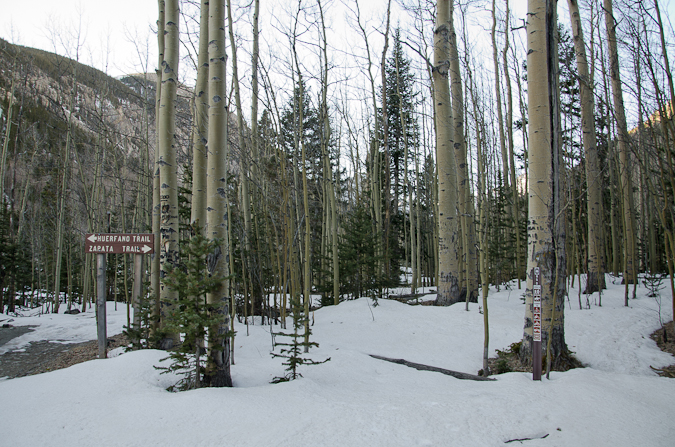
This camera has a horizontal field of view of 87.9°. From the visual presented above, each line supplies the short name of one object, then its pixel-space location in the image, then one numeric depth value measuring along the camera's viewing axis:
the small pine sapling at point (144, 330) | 4.90
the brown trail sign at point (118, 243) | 4.63
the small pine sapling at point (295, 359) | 3.55
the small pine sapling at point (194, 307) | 3.08
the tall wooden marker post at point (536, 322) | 3.53
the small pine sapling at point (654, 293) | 7.25
